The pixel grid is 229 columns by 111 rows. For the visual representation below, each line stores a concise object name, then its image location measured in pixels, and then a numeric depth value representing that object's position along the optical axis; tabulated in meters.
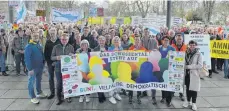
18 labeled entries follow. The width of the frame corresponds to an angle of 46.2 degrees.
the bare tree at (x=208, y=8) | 41.00
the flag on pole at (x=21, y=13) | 15.69
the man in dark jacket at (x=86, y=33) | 9.36
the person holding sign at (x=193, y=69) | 6.85
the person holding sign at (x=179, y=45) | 7.51
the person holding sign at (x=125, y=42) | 8.26
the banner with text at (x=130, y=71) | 7.04
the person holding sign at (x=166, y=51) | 7.07
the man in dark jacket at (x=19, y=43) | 10.55
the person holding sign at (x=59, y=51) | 7.14
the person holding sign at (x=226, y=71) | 10.68
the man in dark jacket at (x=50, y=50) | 7.46
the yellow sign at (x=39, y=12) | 17.61
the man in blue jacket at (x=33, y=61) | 7.16
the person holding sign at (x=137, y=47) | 7.45
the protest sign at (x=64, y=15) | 17.42
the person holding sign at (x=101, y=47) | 7.55
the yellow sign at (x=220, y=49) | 10.86
